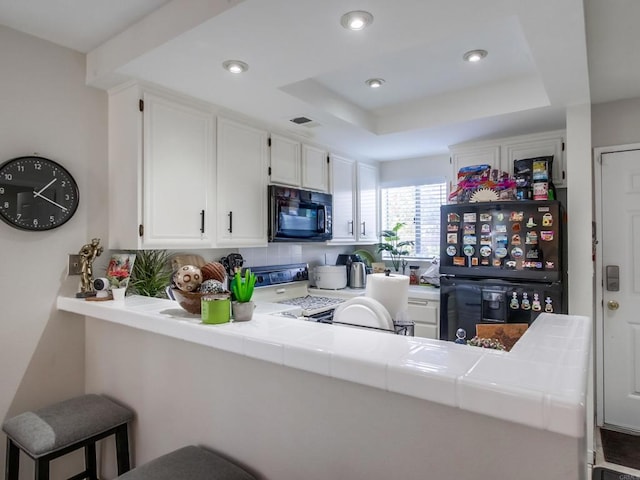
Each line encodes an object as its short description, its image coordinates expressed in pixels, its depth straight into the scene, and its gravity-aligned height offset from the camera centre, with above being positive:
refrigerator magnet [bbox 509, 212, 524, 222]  2.73 +0.19
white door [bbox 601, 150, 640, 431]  2.76 -0.33
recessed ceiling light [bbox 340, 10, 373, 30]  1.55 +0.92
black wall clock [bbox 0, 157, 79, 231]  1.90 +0.27
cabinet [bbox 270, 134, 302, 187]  3.08 +0.68
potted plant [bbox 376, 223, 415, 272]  4.22 -0.01
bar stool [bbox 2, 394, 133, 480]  1.54 -0.78
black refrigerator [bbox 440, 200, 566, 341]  2.61 -0.14
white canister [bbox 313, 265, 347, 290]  3.74 -0.32
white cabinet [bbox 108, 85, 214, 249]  2.20 +0.45
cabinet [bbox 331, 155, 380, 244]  3.79 +0.45
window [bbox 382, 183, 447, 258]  4.11 +0.34
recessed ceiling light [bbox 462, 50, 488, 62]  2.24 +1.10
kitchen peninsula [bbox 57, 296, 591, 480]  0.82 -0.43
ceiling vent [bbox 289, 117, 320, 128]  2.88 +0.93
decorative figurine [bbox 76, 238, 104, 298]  2.10 -0.11
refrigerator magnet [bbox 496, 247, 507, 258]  2.78 -0.06
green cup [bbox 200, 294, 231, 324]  1.42 -0.24
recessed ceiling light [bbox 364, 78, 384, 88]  2.62 +1.11
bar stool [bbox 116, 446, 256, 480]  1.24 -0.75
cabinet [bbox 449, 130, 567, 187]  3.05 +0.77
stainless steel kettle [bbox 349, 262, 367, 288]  3.93 -0.33
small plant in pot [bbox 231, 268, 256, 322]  1.46 -0.20
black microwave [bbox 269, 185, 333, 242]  3.03 +0.25
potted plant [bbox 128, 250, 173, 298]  2.35 -0.19
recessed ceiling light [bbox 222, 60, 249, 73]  1.99 +0.93
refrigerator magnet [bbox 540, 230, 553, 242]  2.61 +0.05
